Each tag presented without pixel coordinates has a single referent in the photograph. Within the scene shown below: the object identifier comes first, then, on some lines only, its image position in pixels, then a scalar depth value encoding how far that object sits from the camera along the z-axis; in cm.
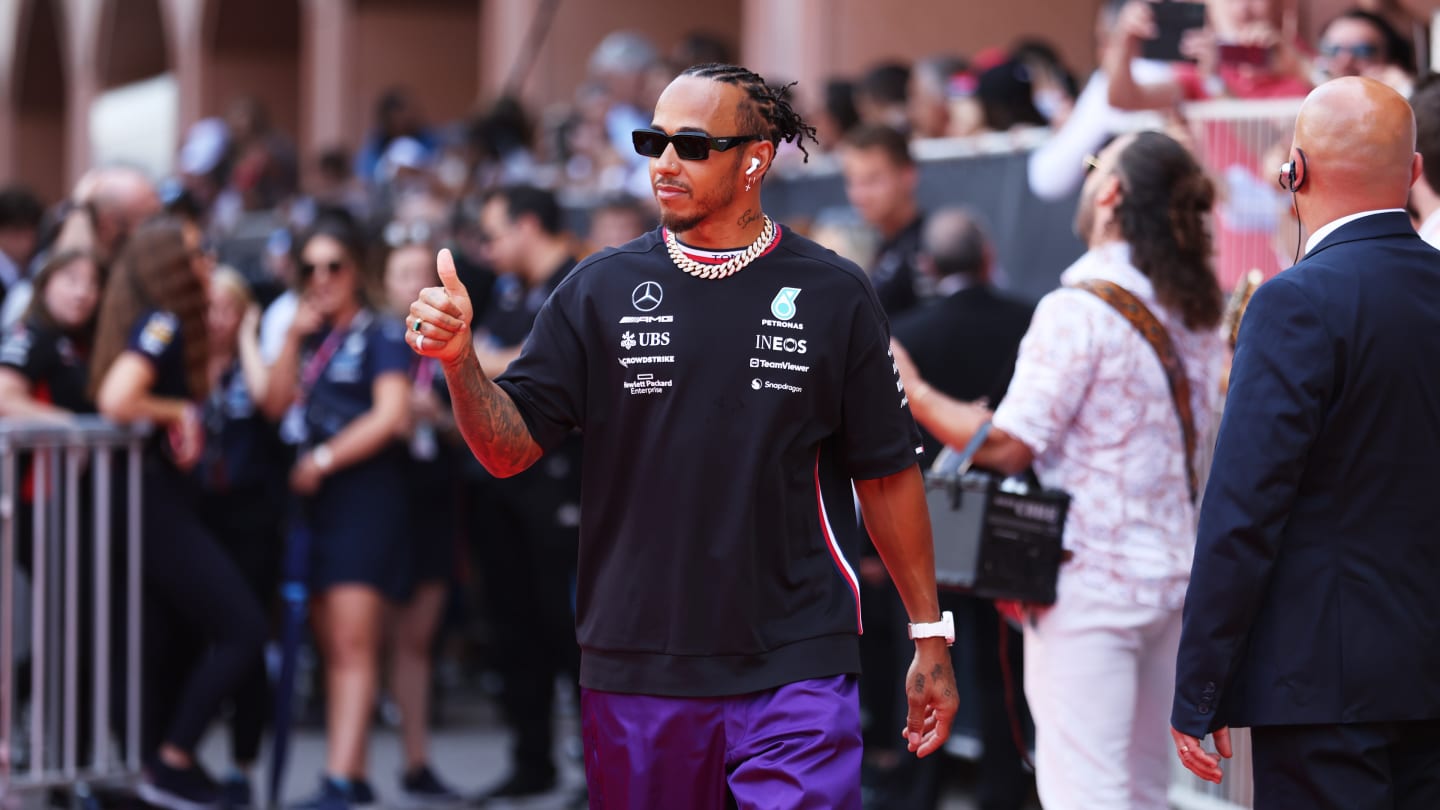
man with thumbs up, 755
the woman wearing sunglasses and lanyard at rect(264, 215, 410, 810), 1505
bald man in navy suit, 716
